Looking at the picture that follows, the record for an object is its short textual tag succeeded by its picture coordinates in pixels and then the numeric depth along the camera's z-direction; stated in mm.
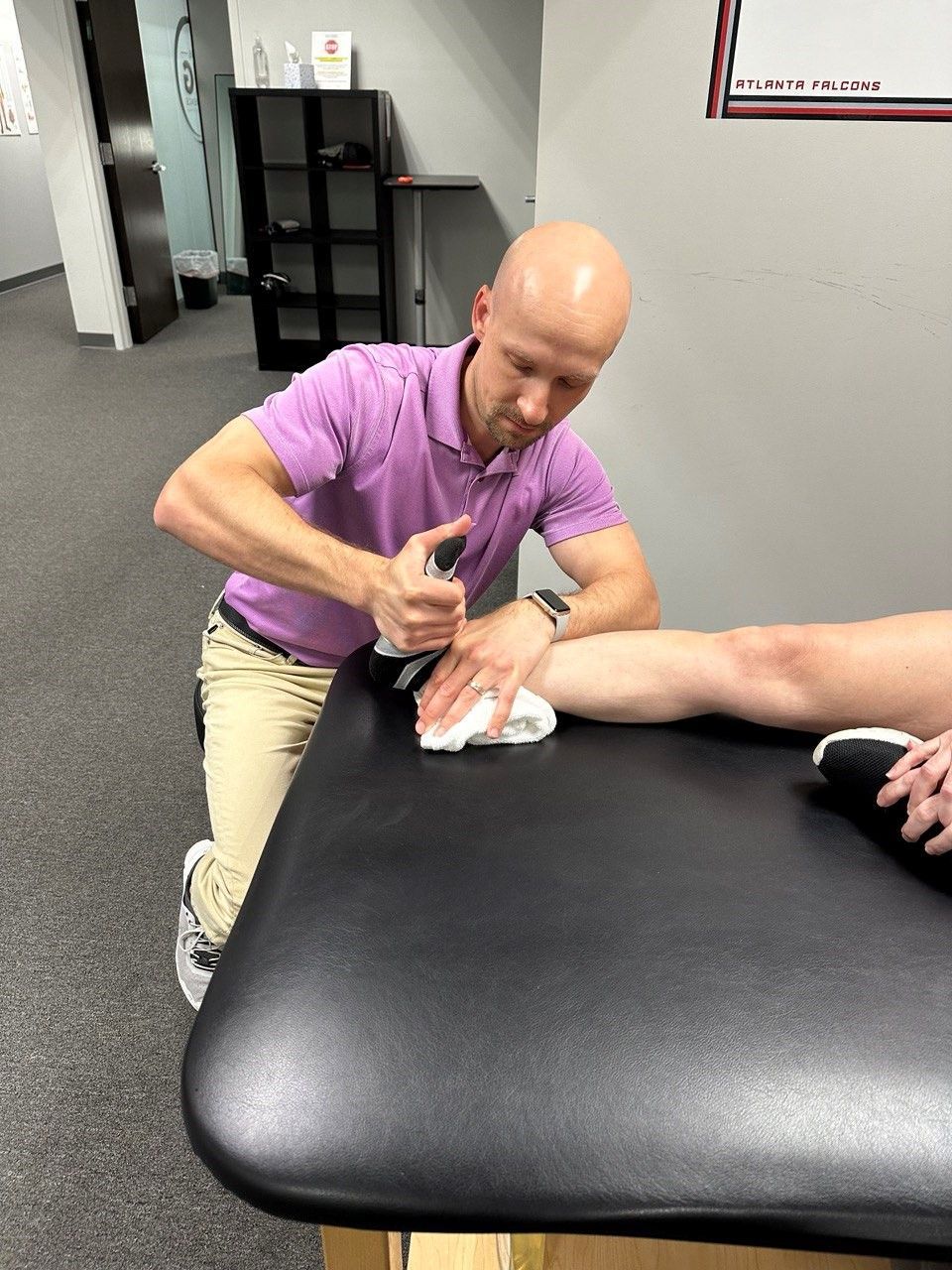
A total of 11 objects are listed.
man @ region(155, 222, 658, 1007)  943
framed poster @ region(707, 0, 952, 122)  1434
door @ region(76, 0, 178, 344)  4398
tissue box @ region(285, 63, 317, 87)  4141
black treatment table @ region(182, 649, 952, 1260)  503
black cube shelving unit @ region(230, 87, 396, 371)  4340
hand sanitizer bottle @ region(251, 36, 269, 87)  4336
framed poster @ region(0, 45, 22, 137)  6125
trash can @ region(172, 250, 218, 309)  6023
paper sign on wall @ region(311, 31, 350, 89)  4184
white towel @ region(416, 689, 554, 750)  846
